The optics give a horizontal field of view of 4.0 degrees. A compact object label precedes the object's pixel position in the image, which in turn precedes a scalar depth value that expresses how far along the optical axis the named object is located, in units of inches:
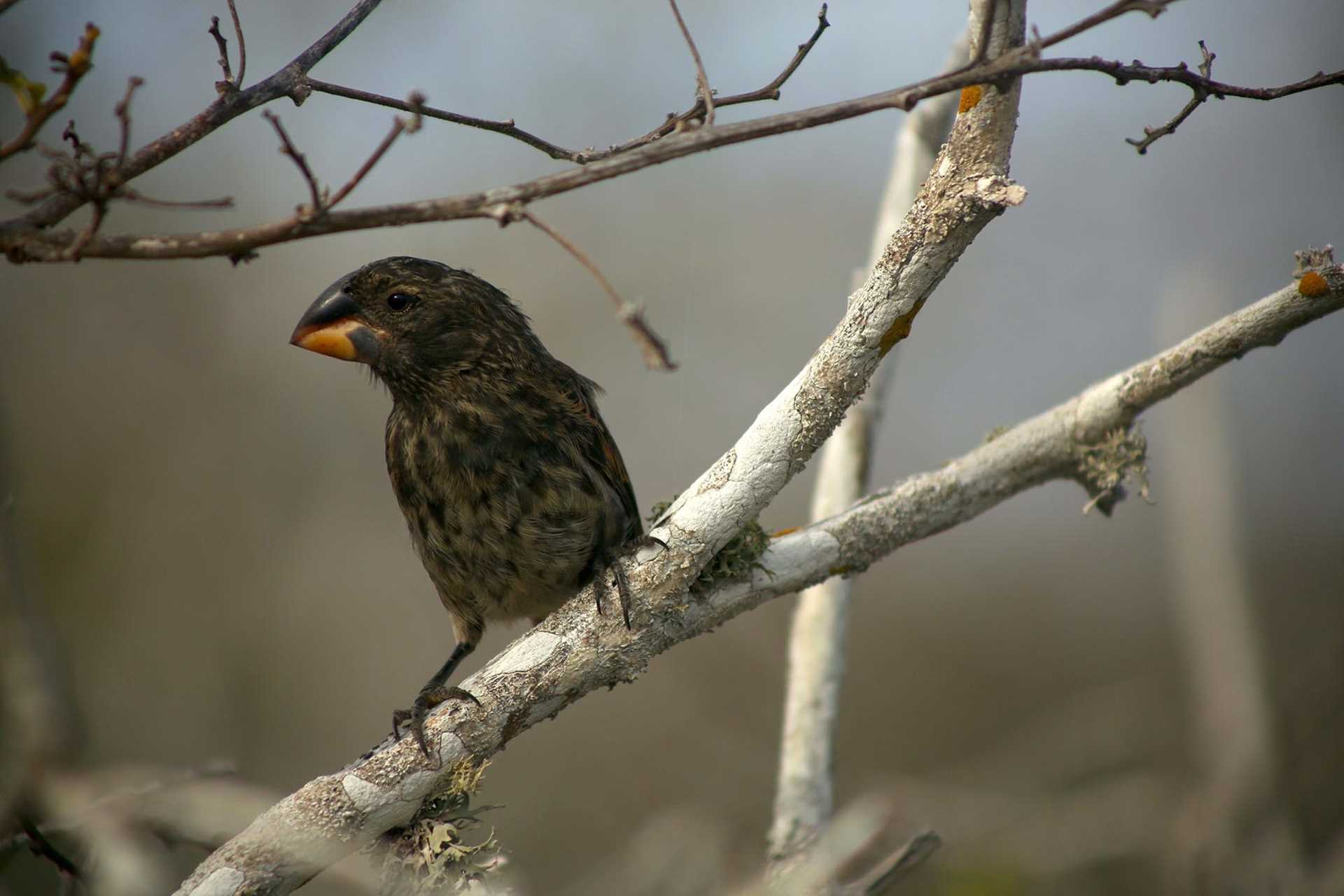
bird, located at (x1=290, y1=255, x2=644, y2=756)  162.5
